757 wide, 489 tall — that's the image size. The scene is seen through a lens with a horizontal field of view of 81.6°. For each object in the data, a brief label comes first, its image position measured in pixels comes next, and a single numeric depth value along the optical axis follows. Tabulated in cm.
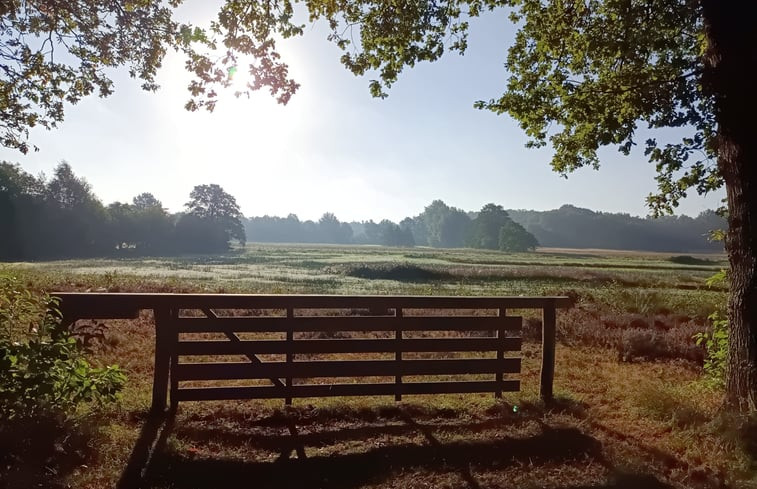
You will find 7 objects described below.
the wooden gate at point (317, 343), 612
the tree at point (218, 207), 10825
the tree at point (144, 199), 14288
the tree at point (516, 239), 11809
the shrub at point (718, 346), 746
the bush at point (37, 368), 436
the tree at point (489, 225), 14238
